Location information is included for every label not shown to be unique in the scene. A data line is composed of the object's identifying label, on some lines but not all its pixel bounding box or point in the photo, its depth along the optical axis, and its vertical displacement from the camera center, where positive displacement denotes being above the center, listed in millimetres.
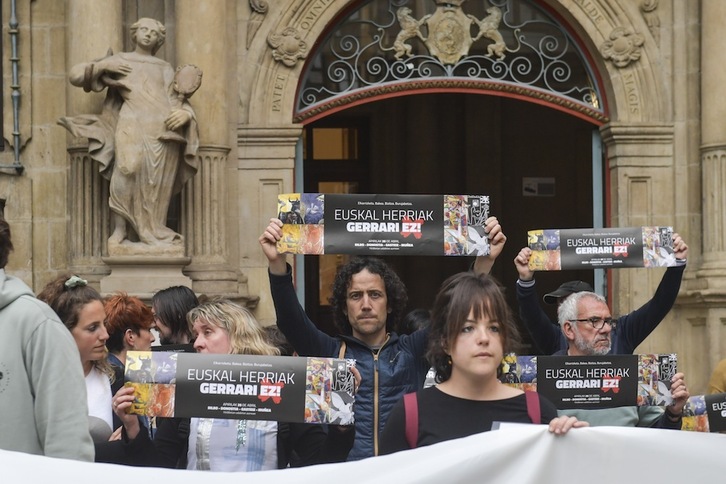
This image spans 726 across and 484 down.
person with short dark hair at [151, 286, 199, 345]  7762 -376
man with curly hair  6152 -375
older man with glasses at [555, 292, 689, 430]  6664 -488
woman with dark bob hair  4879 -491
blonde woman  5883 -771
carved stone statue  11312 +865
